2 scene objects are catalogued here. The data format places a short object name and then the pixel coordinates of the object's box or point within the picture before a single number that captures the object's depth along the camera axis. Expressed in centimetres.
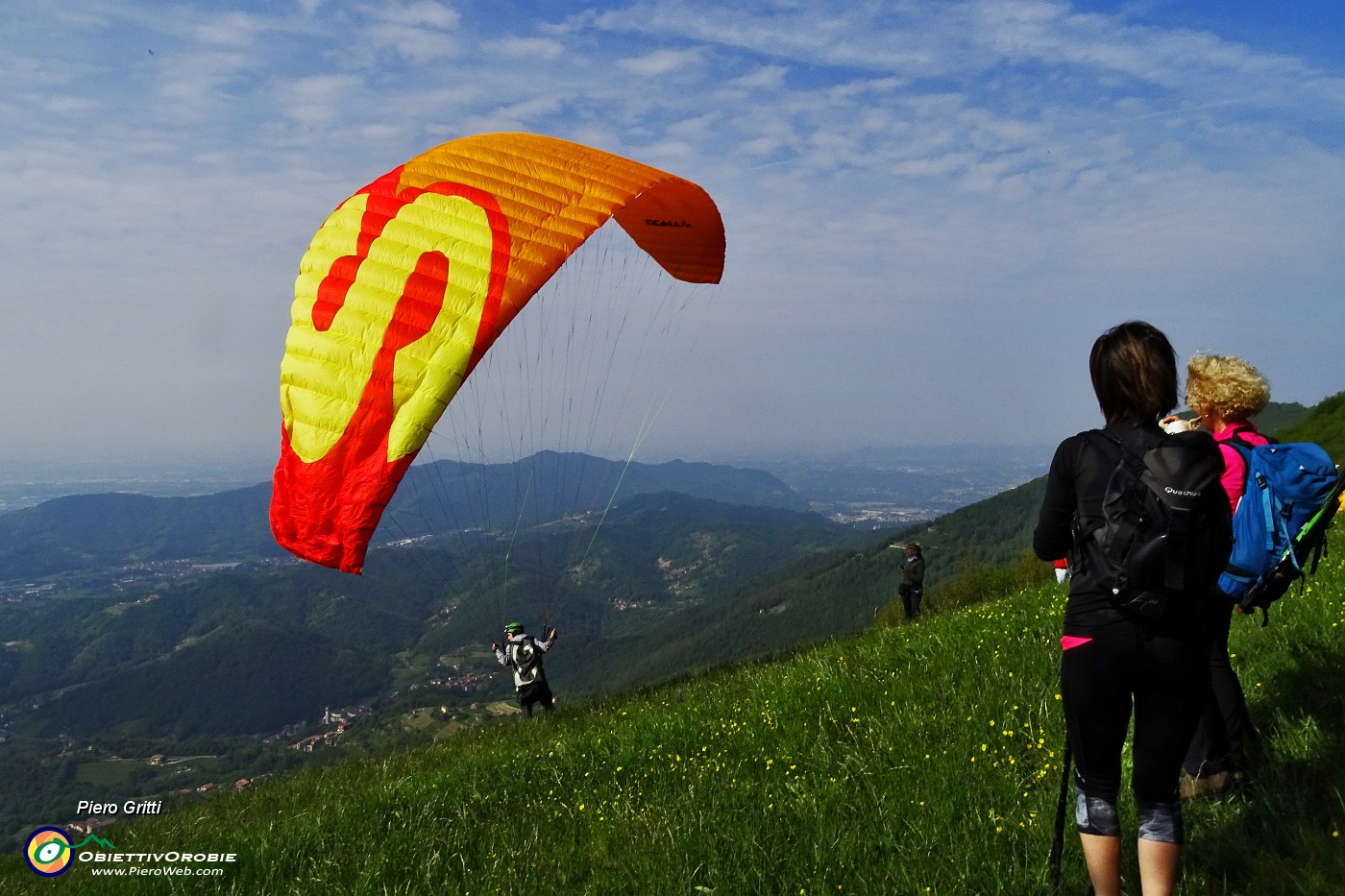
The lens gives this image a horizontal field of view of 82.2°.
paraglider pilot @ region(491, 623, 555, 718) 1323
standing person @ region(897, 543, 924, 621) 1697
